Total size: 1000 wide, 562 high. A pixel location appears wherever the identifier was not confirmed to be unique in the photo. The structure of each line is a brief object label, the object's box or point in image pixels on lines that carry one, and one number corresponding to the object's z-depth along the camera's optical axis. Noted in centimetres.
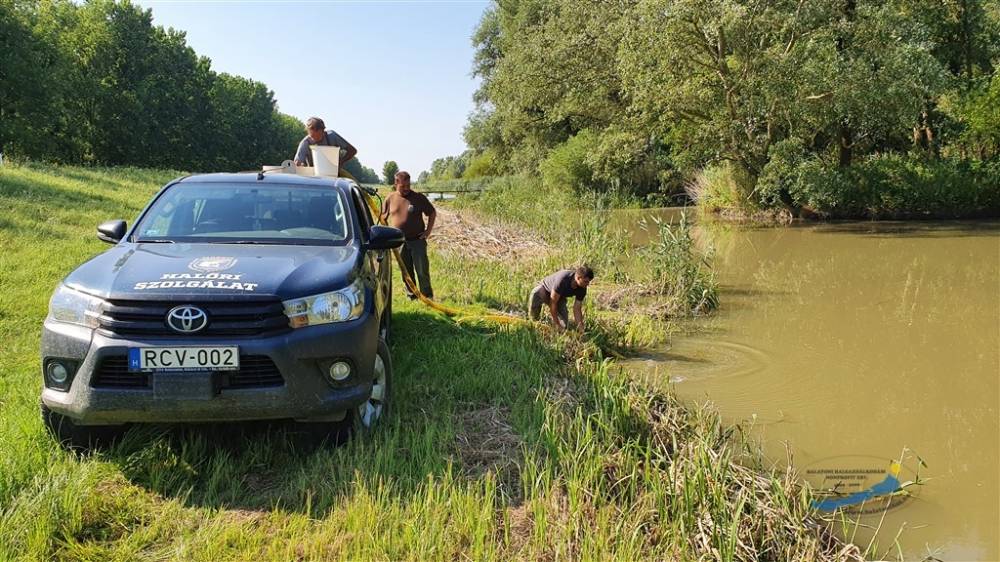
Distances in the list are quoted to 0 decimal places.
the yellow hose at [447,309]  770
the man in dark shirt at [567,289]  722
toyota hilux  359
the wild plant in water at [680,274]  1027
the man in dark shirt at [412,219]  893
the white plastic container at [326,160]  795
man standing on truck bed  831
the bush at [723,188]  2564
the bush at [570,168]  3428
